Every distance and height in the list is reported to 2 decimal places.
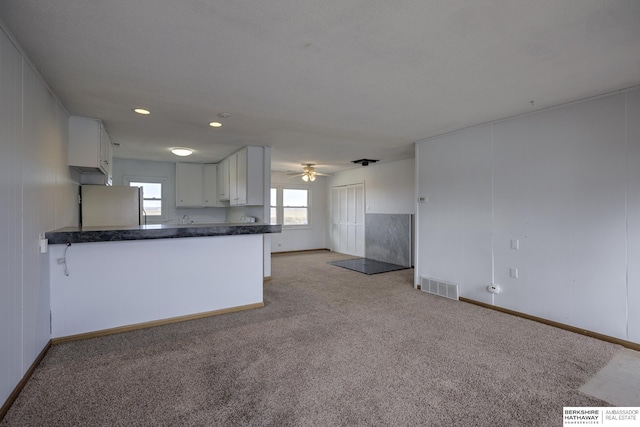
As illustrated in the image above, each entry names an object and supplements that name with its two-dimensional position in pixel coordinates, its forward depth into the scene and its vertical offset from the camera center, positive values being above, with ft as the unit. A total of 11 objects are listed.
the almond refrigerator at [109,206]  13.80 +0.42
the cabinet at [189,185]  22.59 +2.24
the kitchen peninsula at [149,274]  9.63 -2.20
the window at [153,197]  21.85 +1.29
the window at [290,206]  28.63 +0.71
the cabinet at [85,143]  12.03 +2.95
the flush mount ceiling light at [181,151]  16.81 +3.55
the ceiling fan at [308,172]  24.34 +3.38
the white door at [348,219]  27.43 -0.61
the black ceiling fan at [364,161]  23.24 +4.08
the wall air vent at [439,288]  14.42 -3.79
